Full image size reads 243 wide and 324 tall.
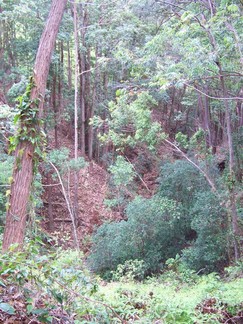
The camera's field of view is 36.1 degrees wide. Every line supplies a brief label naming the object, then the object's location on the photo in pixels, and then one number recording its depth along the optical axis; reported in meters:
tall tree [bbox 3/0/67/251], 4.81
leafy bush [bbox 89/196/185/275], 10.19
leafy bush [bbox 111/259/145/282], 8.70
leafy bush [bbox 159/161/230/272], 9.54
